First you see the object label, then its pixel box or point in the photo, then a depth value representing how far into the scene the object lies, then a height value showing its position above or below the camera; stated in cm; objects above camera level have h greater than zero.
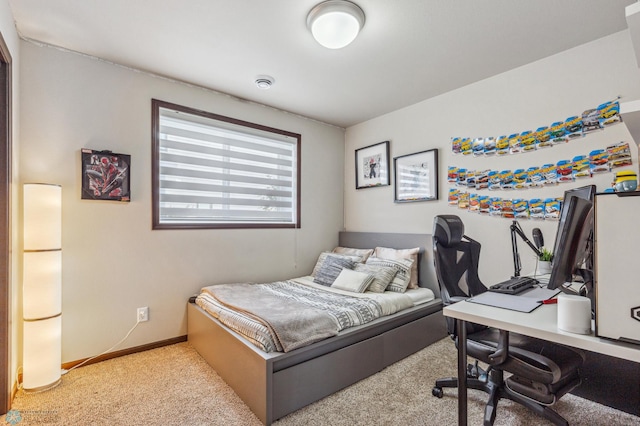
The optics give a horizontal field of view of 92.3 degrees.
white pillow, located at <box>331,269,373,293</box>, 291 -65
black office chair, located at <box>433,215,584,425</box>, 144 -72
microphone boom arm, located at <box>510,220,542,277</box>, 232 -26
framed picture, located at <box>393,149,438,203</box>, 329 +42
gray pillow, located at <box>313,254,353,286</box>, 325 -58
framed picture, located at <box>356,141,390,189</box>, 378 +63
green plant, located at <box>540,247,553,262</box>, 227 -32
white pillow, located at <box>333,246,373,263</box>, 354 -45
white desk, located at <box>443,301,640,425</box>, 93 -41
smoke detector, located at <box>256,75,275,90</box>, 285 +127
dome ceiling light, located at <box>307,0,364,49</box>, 191 +125
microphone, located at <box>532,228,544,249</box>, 232 -18
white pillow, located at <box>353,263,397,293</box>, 294 -60
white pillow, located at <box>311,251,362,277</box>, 343 -51
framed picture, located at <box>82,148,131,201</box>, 247 +34
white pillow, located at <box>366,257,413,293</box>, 299 -58
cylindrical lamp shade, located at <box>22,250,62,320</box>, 201 -45
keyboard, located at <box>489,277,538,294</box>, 166 -41
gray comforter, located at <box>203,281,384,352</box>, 193 -72
